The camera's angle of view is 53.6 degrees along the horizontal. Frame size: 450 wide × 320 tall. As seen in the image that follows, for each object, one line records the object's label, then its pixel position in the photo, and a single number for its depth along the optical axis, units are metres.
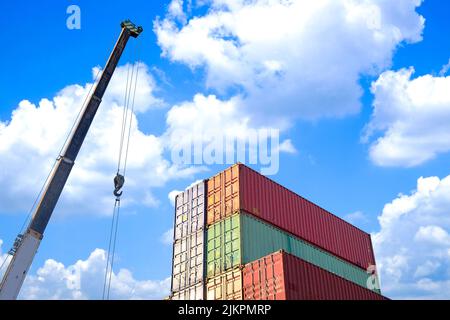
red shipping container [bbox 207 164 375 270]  27.30
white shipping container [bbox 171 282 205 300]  25.35
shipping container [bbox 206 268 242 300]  23.45
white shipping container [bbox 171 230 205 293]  26.50
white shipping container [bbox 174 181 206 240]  28.83
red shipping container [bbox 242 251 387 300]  21.28
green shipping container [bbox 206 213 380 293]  25.02
